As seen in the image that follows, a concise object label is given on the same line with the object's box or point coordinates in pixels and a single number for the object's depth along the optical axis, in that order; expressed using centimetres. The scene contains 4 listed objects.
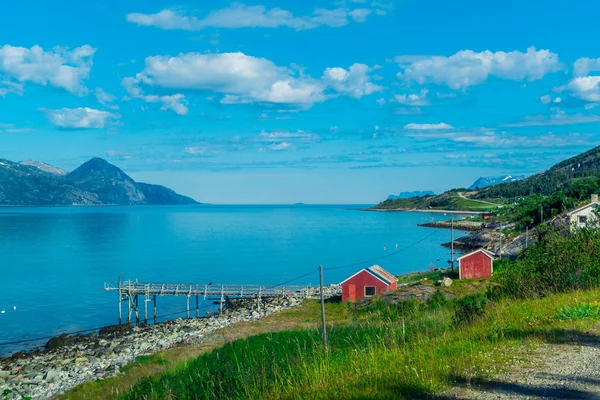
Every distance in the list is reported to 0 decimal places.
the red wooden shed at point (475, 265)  5034
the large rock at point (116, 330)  4122
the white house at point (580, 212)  6506
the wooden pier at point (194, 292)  4884
